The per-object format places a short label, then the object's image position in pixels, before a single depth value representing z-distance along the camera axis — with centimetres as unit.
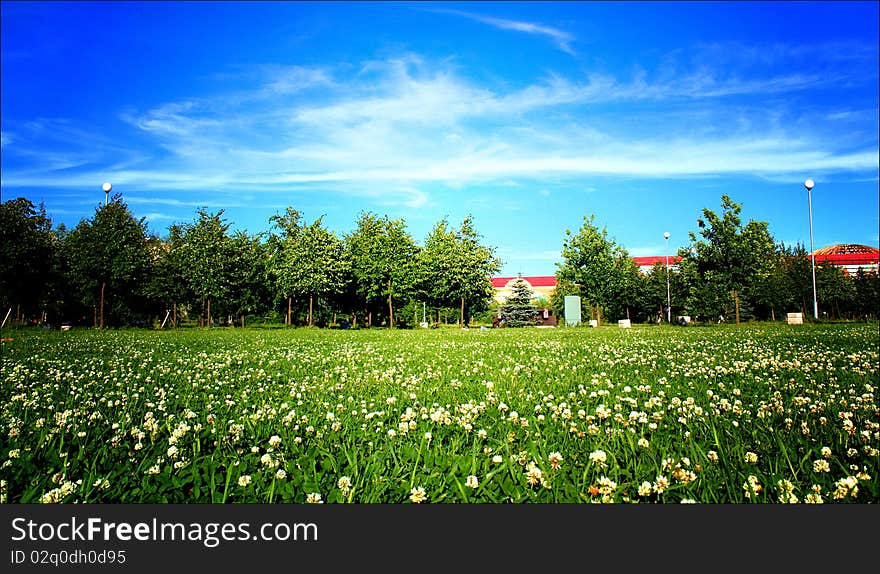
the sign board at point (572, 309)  4131
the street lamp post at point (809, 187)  3033
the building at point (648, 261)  5481
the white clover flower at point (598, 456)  366
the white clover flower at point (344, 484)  334
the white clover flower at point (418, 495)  317
